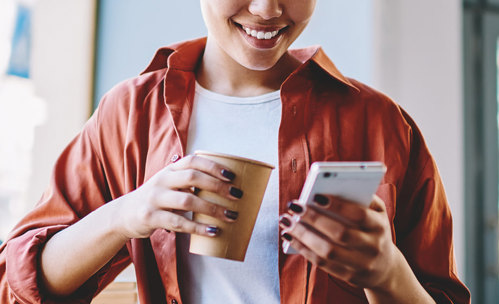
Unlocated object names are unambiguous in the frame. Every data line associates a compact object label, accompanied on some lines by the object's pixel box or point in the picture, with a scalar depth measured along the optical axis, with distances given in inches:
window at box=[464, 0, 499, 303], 100.2
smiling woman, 30.3
